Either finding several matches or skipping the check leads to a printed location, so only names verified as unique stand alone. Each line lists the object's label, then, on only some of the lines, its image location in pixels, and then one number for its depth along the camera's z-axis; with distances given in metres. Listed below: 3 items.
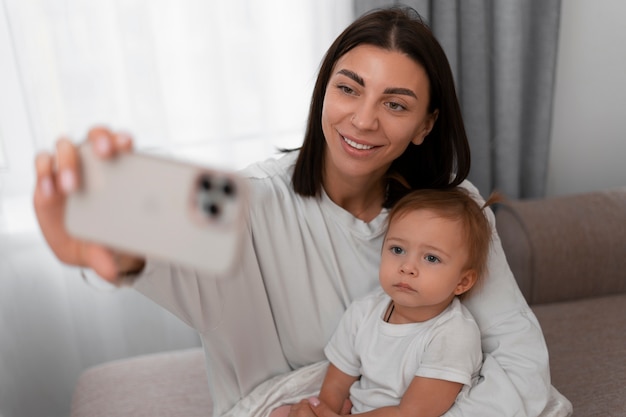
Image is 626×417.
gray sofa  1.52
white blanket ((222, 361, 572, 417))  1.26
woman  1.18
